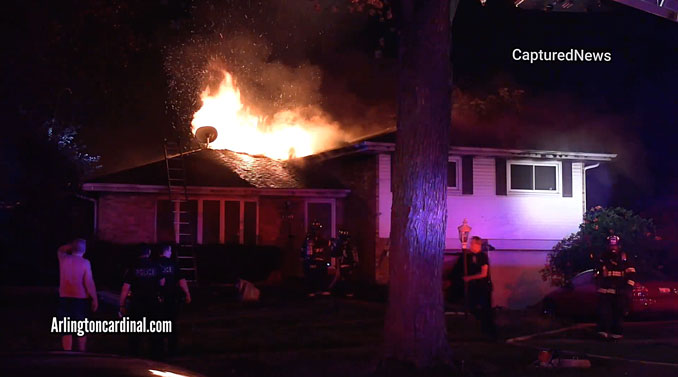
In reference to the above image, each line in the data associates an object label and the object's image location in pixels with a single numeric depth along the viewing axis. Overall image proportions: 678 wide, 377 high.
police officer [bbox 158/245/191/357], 9.08
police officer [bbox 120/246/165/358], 8.96
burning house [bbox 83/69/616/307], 19.77
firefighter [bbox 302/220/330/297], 16.27
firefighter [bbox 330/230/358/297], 16.02
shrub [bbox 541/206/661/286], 17.91
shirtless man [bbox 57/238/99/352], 9.09
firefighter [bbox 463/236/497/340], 11.67
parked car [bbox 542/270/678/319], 15.55
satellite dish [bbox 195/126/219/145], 25.31
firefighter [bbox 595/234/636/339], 12.34
